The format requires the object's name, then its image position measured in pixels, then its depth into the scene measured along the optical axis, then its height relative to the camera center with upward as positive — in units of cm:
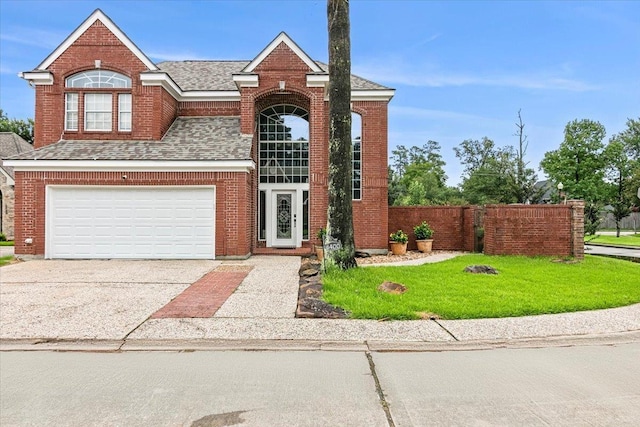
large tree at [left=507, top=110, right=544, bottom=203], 2362 +144
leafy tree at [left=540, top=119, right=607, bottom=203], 4441 +574
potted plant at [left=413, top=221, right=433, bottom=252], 1636 -91
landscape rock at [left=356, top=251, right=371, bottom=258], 1473 -145
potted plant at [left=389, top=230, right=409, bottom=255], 1567 -110
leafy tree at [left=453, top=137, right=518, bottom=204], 4278 +376
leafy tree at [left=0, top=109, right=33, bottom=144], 4206 +884
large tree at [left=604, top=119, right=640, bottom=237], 4200 +468
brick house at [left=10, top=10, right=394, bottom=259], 1377 +199
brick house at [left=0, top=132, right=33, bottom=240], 2350 +63
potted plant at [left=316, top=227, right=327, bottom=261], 1385 -111
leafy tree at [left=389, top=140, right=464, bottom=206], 3359 +503
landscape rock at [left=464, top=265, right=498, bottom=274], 1041 -139
